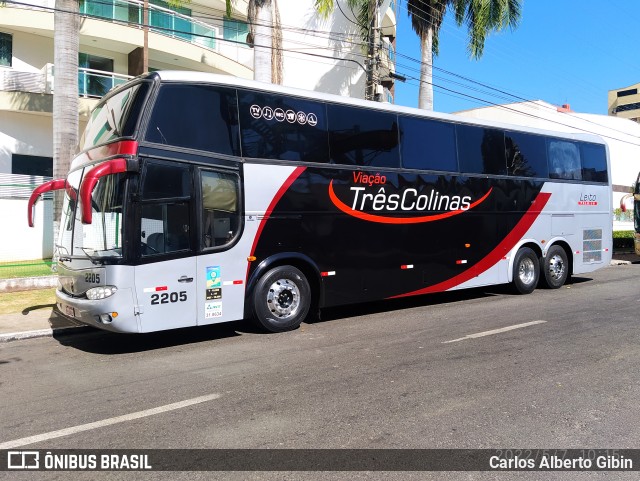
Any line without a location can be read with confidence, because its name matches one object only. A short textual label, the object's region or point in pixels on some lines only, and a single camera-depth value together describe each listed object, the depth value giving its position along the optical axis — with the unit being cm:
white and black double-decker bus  696
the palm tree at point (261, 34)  1470
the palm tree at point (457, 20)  2134
